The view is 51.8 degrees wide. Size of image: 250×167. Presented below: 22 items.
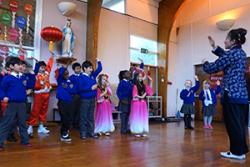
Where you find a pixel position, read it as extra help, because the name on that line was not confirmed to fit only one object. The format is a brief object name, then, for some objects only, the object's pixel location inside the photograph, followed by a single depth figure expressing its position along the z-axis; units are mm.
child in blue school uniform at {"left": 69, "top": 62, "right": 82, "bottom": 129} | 3991
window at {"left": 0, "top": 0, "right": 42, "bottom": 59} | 5820
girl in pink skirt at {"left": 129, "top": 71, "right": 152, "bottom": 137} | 4414
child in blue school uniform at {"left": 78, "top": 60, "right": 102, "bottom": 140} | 4031
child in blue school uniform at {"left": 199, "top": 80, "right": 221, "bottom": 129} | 6105
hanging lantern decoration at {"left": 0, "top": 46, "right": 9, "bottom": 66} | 5750
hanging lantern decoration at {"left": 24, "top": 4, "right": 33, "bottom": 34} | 6203
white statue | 6469
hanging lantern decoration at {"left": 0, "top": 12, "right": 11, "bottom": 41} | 5809
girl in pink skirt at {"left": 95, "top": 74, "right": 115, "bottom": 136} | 4574
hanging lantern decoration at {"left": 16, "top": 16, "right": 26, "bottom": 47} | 6041
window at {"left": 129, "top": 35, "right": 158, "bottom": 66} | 8484
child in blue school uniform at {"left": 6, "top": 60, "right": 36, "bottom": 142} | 3660
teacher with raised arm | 2771
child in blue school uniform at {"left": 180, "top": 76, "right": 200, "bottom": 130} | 6070
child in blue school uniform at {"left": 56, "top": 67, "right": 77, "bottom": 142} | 3779
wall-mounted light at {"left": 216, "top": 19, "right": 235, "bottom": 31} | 8173
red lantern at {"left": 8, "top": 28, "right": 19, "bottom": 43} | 5914
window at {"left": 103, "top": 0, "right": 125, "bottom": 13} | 7812
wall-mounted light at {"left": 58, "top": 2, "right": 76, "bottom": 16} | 6531
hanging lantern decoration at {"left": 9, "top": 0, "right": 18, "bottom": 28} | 5957
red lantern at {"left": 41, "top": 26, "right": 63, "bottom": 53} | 5996
